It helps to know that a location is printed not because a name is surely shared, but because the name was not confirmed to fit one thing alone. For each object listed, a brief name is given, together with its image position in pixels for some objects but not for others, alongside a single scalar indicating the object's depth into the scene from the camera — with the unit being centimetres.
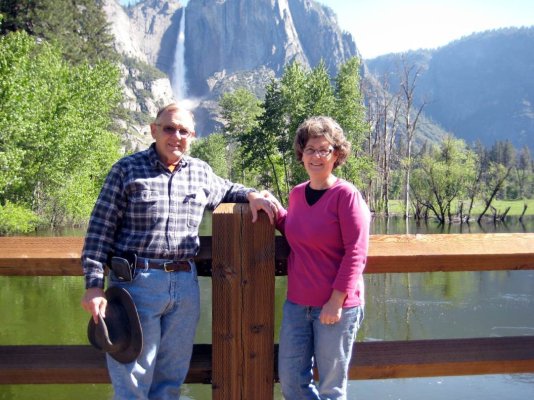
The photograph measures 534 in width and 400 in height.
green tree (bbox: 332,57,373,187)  3916
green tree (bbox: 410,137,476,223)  4862
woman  220
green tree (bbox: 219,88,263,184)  5359
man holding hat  224
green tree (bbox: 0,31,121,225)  1756
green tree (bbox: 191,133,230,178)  7031
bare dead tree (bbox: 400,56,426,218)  4034
